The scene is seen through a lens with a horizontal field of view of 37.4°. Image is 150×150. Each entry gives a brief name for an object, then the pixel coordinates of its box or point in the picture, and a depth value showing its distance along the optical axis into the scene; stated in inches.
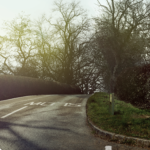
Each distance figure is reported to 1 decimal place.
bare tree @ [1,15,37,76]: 1411.2
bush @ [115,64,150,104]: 496.4
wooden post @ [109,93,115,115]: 352.9
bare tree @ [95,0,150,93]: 972.6
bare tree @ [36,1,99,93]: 1653.5
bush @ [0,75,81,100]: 774.5
